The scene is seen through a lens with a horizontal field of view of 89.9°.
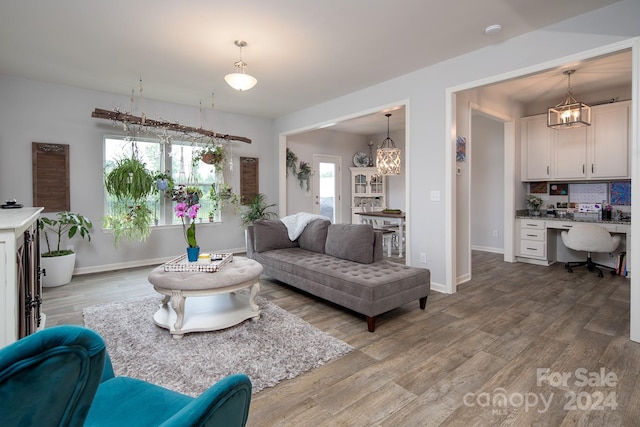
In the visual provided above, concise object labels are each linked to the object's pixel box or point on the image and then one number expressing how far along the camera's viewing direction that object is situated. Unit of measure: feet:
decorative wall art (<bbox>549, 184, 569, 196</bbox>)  17.48
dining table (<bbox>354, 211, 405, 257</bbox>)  18.51
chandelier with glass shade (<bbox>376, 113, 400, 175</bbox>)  19.85
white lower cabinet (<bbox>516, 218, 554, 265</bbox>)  16.71
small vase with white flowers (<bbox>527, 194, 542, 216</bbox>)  18.04
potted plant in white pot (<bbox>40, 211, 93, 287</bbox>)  13.17
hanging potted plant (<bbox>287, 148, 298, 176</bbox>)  22.27
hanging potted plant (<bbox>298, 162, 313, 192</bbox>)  23.02
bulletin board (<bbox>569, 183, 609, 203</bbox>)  16.13
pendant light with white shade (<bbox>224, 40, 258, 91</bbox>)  10.50
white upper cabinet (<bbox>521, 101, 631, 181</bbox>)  14.84
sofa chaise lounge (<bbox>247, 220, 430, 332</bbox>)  9.18
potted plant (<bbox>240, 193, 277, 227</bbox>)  20.40
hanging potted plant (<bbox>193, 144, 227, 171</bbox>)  18.13
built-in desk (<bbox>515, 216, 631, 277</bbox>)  16.24
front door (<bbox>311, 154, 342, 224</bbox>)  24.27
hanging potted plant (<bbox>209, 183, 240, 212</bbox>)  19.11
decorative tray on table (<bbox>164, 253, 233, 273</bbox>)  9.14
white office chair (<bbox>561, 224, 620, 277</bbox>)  14.02
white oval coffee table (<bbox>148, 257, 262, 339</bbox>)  8.49
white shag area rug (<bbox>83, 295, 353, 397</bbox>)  6.79
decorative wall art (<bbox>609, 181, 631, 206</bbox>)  15.40
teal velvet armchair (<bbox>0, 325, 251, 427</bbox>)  1.43
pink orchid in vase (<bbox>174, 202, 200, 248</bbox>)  9.69
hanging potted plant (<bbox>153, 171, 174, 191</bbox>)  16.05
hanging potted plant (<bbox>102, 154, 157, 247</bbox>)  14.76
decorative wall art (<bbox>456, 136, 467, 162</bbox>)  13.39
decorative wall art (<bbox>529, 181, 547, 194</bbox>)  18.25
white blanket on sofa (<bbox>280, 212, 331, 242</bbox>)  14.36
